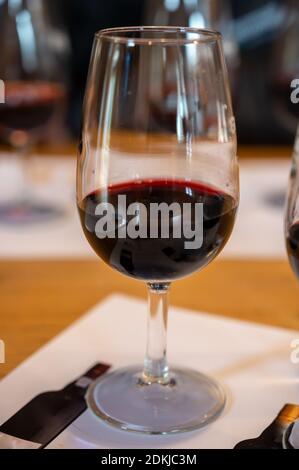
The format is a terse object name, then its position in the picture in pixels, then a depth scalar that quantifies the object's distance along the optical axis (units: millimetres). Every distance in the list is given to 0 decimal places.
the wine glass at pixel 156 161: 420
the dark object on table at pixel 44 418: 418
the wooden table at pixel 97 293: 513
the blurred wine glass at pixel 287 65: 744
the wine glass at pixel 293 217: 443
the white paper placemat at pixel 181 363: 425
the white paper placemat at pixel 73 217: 615
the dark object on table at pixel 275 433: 417
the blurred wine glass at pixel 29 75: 687
